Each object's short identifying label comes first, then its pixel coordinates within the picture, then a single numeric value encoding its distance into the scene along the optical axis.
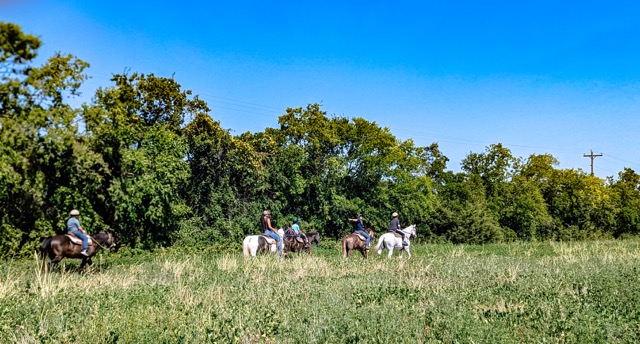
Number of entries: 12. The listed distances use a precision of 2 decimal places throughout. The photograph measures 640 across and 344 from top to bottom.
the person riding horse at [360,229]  22.72
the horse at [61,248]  16.19
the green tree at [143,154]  23.62
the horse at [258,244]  21.19
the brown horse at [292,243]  24.88
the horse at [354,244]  21.87
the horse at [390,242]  23.52
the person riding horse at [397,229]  23.59
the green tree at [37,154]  16.72
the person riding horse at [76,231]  16.69
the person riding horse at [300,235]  25.84
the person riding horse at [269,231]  21.66
